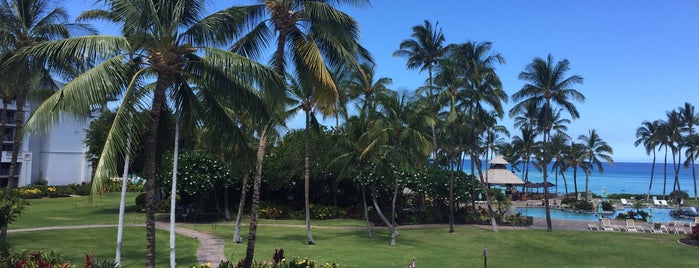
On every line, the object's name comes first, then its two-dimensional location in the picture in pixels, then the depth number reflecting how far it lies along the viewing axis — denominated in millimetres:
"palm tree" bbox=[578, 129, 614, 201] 61594
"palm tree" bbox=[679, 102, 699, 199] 55531
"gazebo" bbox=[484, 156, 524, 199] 47438
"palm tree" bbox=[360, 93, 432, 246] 21828
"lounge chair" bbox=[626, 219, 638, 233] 31941
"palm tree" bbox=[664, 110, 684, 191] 55969
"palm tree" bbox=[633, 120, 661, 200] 57384
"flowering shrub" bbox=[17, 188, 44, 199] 41531
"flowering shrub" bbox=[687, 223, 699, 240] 24380
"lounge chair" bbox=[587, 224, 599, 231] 31844
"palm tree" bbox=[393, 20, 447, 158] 39594
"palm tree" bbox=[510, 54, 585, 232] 30156
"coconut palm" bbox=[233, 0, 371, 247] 11789
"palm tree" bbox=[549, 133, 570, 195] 59344
